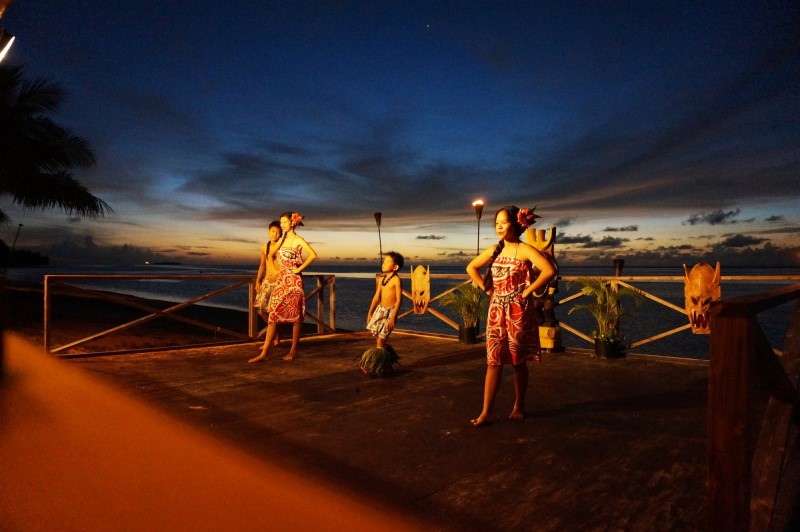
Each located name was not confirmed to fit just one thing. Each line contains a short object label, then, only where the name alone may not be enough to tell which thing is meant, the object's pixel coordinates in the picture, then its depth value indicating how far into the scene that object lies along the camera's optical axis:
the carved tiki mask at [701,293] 5.71
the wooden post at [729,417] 1.35
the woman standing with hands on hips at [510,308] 3.41
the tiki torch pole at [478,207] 9.03
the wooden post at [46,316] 5.65
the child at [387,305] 5.16
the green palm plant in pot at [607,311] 6.09
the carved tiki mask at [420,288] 8.30
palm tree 11.55
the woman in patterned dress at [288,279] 5.69
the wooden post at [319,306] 8.28
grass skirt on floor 4.87
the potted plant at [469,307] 7.25
